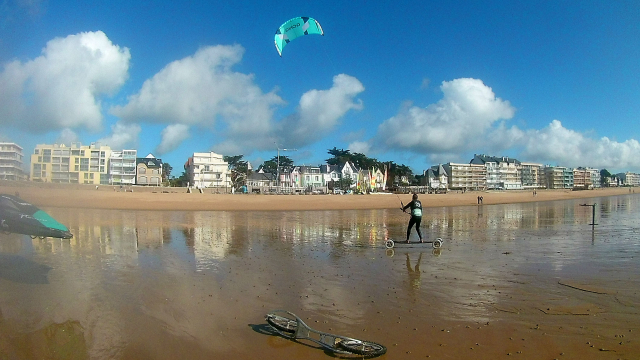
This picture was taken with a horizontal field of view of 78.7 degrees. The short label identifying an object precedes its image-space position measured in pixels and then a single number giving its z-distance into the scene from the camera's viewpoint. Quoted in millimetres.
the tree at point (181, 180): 95062
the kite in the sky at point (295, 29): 15789
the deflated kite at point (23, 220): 8367
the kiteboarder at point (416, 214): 13547
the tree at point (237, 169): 95875
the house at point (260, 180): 97394
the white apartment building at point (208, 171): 90500
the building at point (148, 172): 81688
